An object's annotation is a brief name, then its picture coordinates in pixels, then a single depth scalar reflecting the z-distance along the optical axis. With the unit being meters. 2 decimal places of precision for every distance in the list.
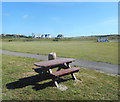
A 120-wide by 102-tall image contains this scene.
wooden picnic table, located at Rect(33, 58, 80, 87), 4.26
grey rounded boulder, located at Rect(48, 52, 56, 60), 6.01
